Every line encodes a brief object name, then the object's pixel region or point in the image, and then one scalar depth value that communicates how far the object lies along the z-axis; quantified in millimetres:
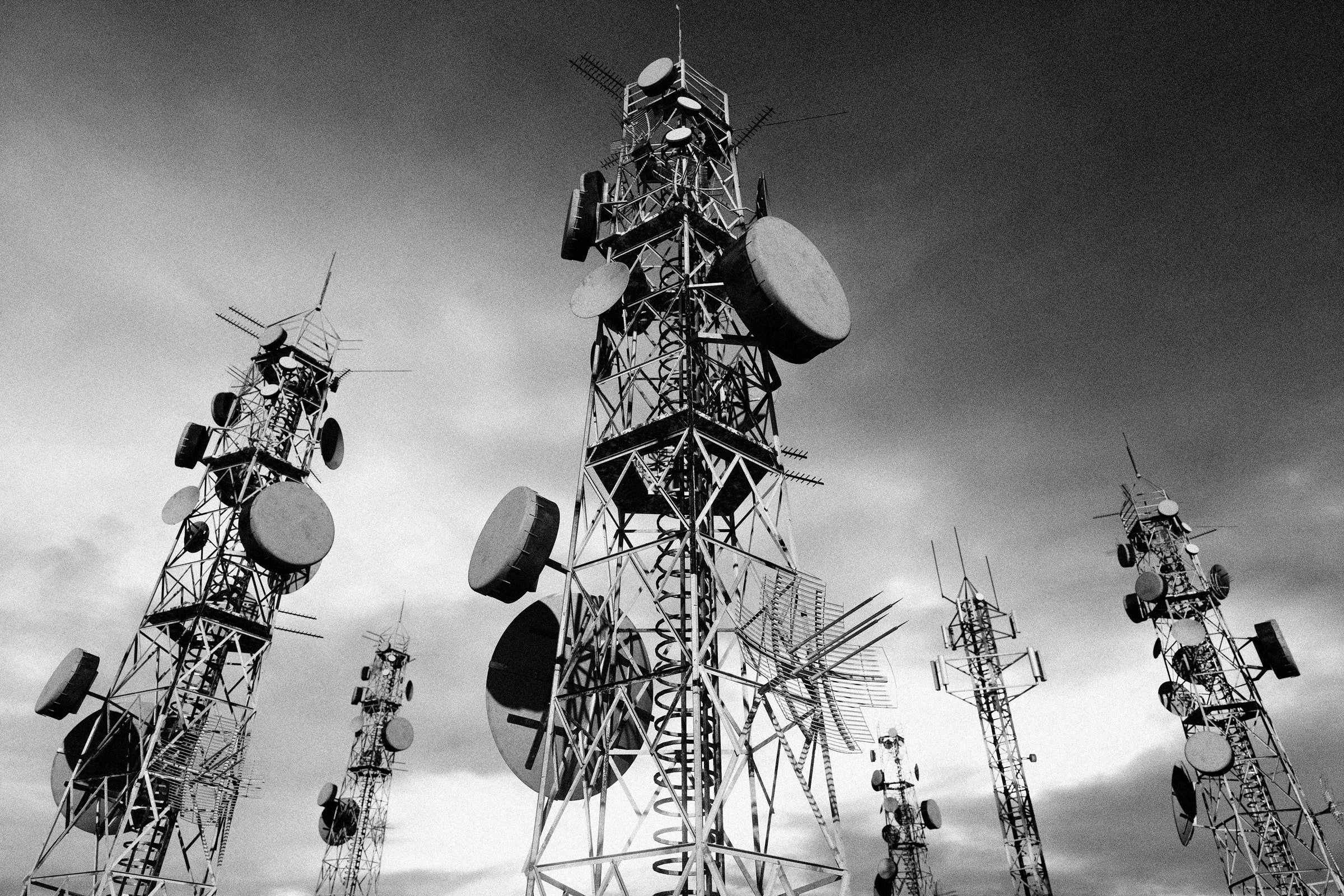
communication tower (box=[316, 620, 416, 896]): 47094
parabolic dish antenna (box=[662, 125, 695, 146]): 22906
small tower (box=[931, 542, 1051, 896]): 35750
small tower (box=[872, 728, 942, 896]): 49125
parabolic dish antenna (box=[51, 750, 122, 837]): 27734
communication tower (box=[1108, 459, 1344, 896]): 34750
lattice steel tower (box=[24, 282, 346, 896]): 27922
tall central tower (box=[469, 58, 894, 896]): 15820
